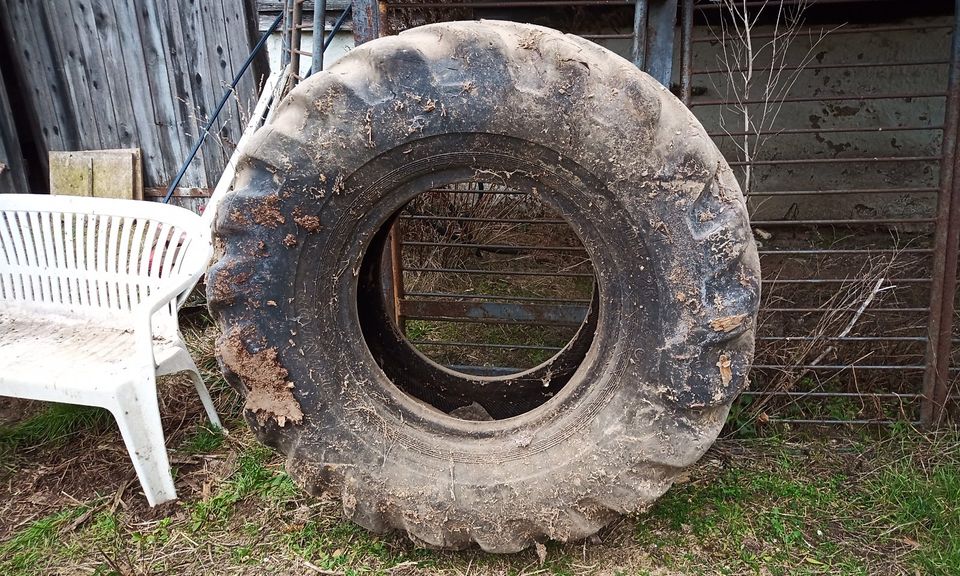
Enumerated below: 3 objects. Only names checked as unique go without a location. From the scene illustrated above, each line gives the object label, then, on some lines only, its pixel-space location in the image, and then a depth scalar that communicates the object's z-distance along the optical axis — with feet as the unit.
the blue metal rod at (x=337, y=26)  11.37
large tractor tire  5.20
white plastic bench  7.28
